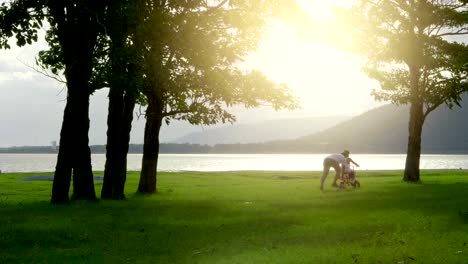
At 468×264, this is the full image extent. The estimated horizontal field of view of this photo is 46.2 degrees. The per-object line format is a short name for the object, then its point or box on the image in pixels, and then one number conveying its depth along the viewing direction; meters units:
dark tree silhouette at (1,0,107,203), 24.67
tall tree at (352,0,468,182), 37.72
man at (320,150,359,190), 30.92
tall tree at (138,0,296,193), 27.92
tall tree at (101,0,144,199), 23.22
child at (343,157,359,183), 31.09
